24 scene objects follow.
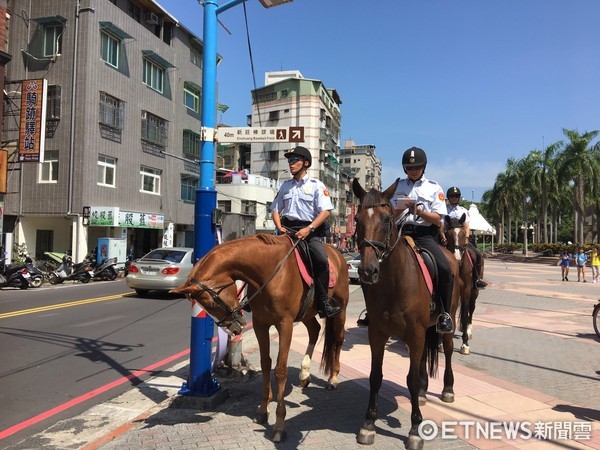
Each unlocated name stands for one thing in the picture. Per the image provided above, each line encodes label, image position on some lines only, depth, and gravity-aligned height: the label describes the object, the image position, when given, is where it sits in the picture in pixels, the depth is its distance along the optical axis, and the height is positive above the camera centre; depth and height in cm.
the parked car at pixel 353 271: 2105 -183
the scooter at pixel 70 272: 1938 -199
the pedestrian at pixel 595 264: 2438 -148
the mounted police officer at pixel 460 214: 859 +40
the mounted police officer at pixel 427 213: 489 +23
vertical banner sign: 2134 +516
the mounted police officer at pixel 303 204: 530 +35
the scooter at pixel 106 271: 2127 -204
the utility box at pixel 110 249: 2341 -110
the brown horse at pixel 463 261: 776 -47
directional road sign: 557 +125
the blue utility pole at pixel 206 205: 509 +30
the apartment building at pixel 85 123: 2467 +622
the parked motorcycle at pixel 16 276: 1673 -186
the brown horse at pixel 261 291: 394 -56
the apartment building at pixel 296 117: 6600 +1753
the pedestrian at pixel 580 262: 2577 -146
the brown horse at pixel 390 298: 391 -63
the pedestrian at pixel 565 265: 2503 -163
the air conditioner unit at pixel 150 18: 3077 +1476
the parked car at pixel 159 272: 1474 -142
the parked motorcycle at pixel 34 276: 1750 -196
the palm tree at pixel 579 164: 4262 +715
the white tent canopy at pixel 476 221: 1199 +38
